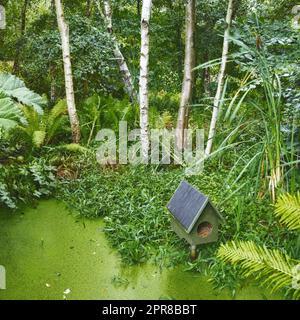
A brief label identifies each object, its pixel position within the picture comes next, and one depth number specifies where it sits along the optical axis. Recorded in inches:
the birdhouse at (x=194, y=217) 111.9
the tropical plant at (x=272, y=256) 77.9
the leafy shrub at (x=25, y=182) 153.1
